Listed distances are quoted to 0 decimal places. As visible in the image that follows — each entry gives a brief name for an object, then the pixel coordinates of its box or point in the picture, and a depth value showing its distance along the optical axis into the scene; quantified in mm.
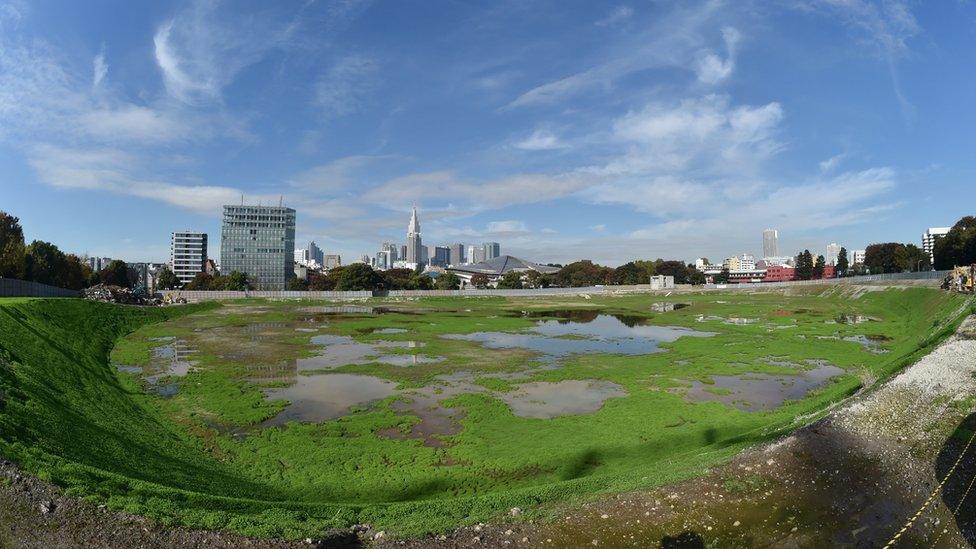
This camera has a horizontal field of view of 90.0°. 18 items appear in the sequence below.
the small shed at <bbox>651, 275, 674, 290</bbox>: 130462
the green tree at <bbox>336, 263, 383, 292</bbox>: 119000
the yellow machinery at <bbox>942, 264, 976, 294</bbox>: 40303
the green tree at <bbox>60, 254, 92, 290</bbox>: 79200
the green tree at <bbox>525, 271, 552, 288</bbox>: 166188
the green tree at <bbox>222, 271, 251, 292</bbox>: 122562
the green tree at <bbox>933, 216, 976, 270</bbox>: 73500
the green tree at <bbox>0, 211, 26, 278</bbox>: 55969
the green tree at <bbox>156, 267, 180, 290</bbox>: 133250
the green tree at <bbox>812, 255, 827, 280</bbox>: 159875
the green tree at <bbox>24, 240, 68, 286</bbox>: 63666
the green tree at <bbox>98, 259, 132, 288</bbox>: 112625
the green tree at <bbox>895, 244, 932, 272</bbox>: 109188
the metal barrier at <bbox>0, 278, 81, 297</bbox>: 42125
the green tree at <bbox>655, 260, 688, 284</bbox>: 167875
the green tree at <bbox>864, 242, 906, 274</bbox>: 116212
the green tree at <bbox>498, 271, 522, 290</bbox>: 156625
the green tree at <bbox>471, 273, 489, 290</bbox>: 185775
